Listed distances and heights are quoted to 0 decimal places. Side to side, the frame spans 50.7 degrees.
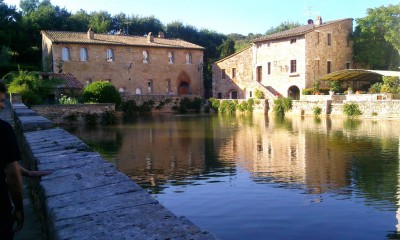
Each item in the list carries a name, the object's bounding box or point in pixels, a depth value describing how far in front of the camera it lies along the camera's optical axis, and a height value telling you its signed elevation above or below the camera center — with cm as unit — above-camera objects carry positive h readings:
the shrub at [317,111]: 3118 -108
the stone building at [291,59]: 3794 +363
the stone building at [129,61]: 3852 +402
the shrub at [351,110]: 2877 -100
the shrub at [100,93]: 2759 +59
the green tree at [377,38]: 3819 +527
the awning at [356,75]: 3372 +171
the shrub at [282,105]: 3378 -63
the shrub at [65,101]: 2595 +13
